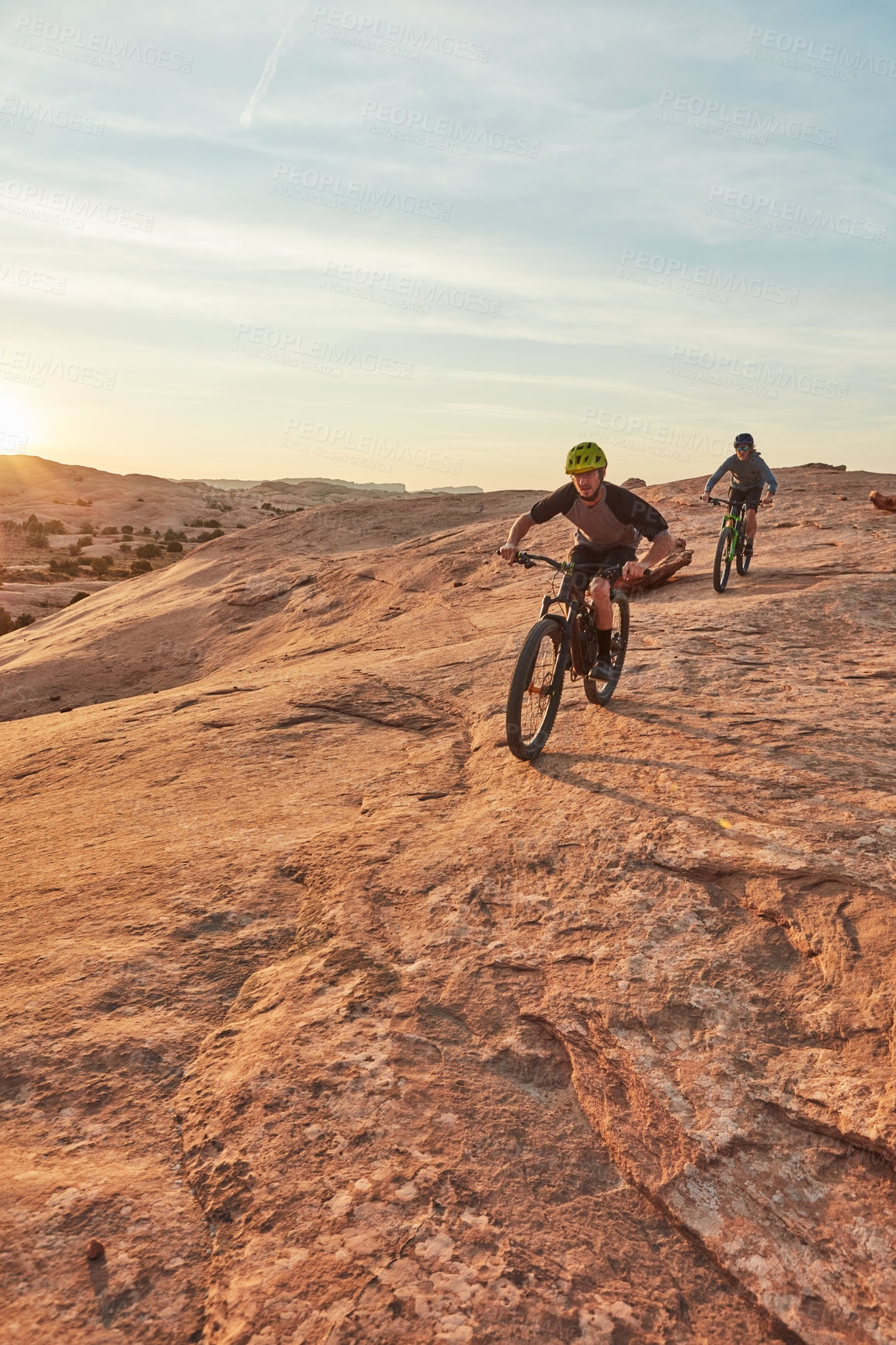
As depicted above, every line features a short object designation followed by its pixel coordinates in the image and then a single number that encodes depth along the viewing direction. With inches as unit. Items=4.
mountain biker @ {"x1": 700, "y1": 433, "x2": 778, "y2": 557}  458.3
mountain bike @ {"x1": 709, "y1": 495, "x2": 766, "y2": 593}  454.2
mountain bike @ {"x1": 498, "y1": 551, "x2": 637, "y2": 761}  231.0
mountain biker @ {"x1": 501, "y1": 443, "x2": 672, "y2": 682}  241.9
